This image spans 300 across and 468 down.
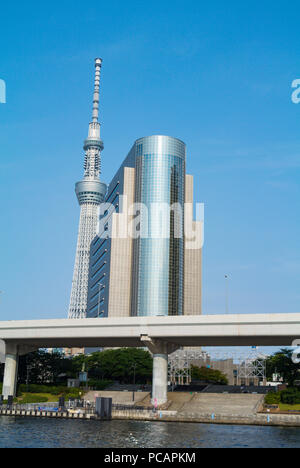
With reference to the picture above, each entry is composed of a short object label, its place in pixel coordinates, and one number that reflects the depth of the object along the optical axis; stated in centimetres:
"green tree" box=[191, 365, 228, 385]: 15162
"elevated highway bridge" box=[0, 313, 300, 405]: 7881
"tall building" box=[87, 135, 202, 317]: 19550
